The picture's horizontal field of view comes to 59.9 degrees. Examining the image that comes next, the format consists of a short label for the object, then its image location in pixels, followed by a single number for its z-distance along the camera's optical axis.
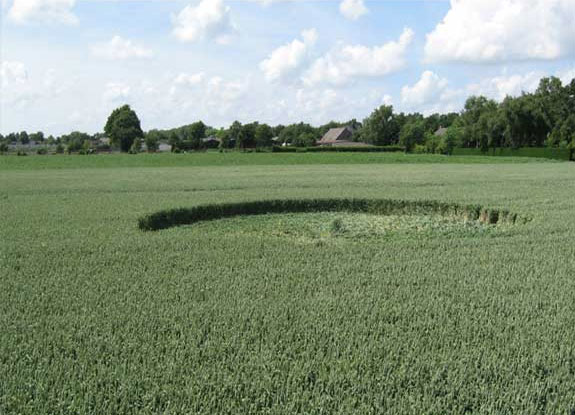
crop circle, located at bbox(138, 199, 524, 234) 12.21
